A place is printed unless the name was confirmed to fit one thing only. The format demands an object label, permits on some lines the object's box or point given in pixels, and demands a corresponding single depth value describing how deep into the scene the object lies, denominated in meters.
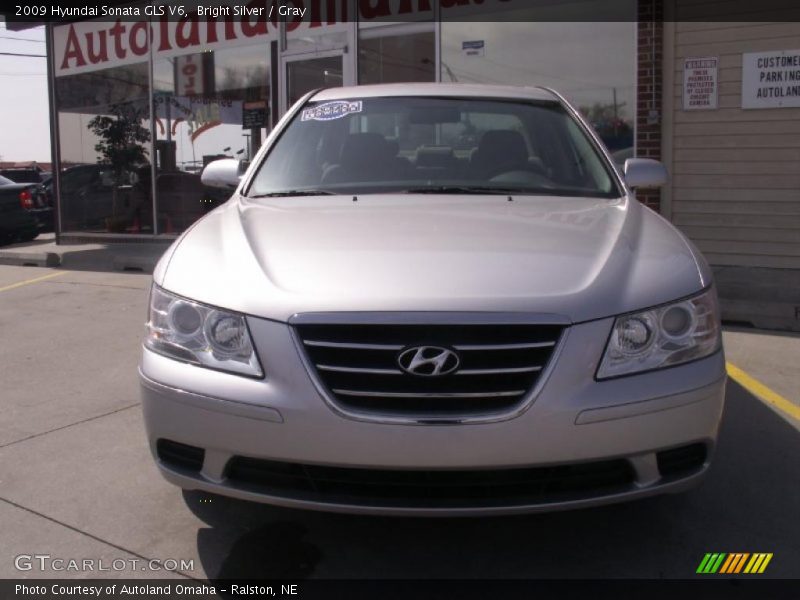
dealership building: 8.24
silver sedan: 2.39
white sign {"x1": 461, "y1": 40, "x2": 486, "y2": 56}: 9.64
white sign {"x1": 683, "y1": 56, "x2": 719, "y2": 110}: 8.44
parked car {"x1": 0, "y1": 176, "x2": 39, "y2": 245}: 14.66
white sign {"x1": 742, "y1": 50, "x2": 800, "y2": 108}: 8.06
